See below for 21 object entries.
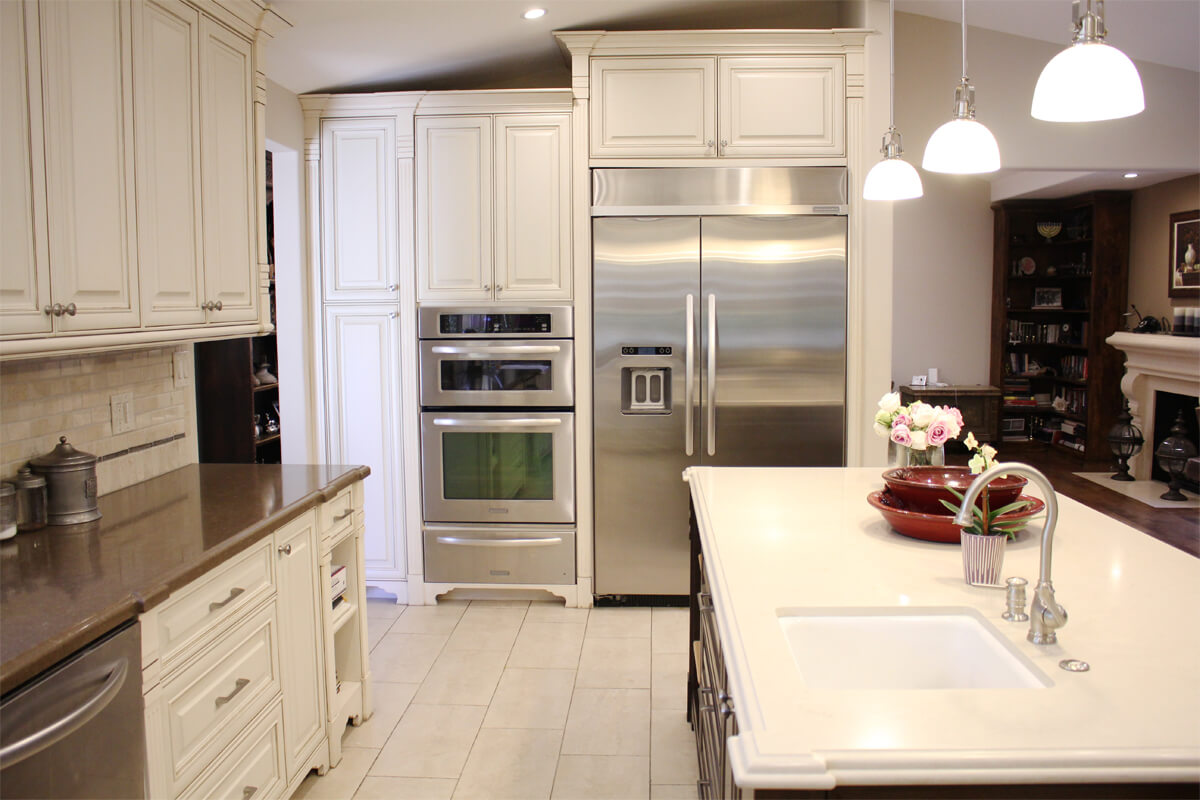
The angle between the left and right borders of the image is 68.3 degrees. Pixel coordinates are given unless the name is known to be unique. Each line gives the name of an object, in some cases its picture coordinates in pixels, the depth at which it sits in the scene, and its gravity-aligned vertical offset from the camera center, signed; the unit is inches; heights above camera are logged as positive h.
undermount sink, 59.0 -21.3
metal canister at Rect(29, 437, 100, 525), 83.4 -13.7
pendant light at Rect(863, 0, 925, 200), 96.5 +17.4
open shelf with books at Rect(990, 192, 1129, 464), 298.7 +6.4
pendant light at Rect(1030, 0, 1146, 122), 60.3 +17.6
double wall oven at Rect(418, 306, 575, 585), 161.8 -19.8
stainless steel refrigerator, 156.1 +1.8
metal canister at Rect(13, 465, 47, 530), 81.6 -15.1
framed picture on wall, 260.4 +23.1
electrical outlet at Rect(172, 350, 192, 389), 113.4 -3.9
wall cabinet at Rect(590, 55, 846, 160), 155.6 +41.2
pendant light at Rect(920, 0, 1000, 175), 79.0 +17.2
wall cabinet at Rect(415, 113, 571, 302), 159.8 +24.0
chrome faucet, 54.0 -15.9
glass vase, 97.8 -13.6
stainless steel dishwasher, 52.1 -24.9
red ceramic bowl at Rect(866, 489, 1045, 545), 80.1 -17.3
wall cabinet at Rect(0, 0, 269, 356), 72.6 +16.1
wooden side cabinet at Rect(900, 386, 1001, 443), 293.9 -23.5
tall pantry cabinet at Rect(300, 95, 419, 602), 162.6 +8.2
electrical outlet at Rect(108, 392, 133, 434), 100.5 -8.4
